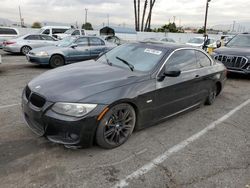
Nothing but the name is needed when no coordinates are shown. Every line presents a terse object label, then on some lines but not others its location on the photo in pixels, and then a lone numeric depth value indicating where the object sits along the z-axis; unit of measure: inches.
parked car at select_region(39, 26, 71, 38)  751.7
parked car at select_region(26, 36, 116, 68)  339.0
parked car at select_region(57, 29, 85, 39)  716.4
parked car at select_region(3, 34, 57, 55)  508.7
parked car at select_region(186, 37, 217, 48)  654.2
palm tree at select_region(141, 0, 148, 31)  1716.4
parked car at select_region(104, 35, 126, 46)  752.8
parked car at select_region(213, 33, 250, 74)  302.8
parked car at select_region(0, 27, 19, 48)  575.7
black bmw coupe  107.3
